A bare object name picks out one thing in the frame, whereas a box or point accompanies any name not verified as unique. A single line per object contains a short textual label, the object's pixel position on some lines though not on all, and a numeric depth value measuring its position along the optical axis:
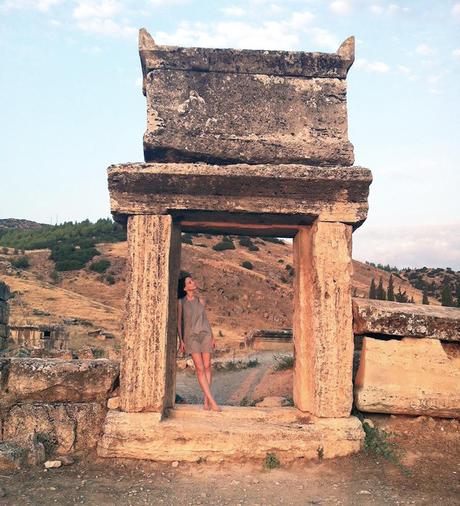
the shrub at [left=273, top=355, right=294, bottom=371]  10.55
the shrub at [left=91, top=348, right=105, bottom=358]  11.92
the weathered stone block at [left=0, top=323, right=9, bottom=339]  10.22
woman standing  5.61
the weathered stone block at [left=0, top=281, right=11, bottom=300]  10.39
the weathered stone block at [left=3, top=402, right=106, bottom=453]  4.62
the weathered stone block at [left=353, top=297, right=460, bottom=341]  5.06
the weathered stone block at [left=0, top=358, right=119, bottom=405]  4.77
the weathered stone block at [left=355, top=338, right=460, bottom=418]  4.96
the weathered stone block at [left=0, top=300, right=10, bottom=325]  10.31
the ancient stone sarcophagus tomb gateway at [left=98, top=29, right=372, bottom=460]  4.58
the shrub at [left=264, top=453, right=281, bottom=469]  4.40
